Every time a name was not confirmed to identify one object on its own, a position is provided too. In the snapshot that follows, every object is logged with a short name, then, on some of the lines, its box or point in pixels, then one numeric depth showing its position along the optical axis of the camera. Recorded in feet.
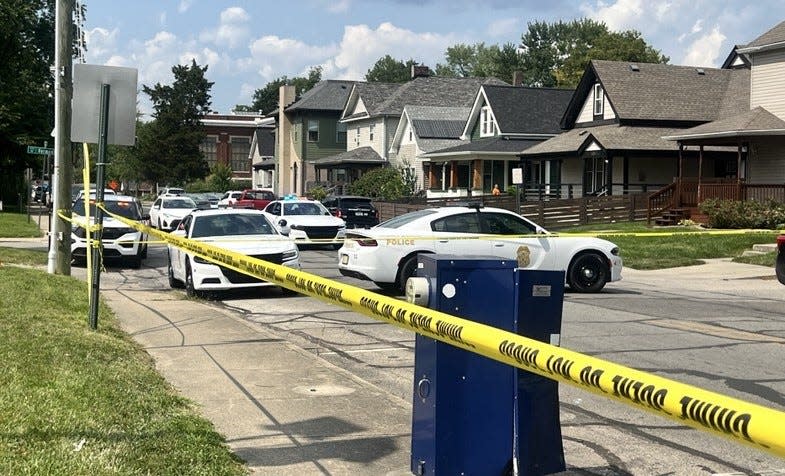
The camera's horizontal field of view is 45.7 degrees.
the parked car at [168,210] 120.98
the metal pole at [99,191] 32.35
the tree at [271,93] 539.70
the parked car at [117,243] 72.95
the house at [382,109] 206.69
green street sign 86.74
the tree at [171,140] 306.55
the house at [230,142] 394.11
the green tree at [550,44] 402.11
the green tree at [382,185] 179.32
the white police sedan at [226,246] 49.78
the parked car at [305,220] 89.45
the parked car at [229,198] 155.12
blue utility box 16.52
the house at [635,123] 129.49
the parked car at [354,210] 117.80
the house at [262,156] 302.04
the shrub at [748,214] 97.04
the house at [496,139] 162.61
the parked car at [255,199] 145.69
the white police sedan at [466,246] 51.47
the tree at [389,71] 510.58
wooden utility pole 53.21
